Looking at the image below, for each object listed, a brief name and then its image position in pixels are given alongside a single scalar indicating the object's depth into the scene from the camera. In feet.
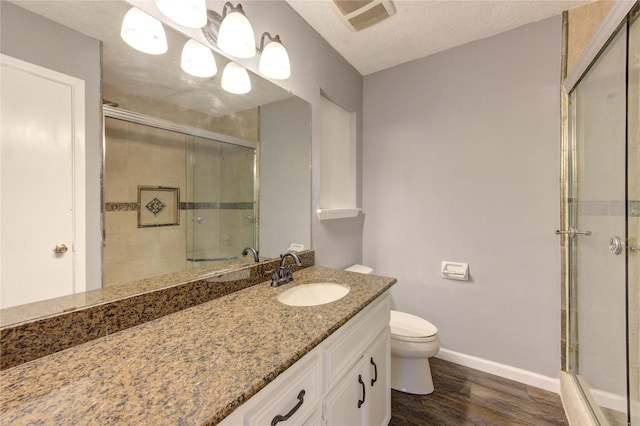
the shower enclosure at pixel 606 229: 3.83
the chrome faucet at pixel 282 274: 4.38
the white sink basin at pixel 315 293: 4.38
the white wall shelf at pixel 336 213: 6.04
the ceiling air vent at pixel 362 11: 5.01
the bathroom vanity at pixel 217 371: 1.69
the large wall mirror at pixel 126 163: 2.29
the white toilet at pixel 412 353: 5.36
